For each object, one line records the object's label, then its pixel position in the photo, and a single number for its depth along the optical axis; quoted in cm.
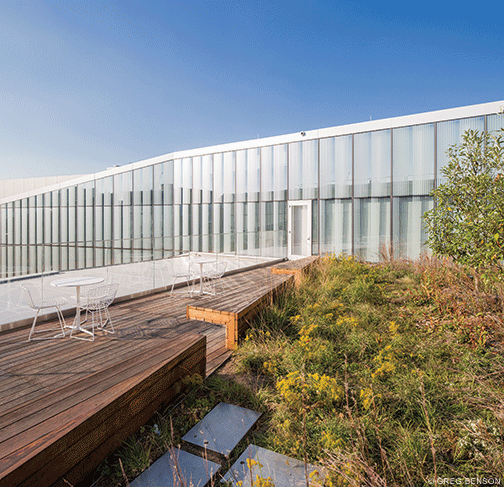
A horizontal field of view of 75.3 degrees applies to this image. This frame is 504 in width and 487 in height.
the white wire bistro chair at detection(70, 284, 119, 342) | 494
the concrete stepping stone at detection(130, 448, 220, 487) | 214
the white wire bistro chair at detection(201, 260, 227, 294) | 785
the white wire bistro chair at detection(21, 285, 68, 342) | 480
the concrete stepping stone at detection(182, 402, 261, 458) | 254
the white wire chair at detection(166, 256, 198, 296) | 817
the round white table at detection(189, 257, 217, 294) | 768
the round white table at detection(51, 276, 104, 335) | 513
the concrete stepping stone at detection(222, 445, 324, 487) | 215
